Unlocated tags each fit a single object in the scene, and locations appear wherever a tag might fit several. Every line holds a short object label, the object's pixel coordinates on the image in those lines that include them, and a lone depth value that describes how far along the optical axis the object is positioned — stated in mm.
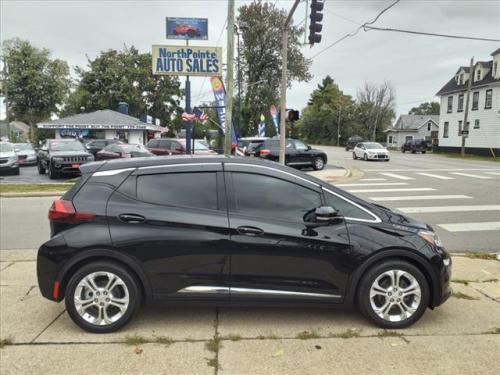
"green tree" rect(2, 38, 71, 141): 52062
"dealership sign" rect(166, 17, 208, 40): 20484
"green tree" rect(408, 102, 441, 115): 118375
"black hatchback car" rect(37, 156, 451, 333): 3840
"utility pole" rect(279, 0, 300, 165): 16078
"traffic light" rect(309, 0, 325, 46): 14195
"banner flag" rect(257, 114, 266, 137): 42022
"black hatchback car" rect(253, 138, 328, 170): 22220
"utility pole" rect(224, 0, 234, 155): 16703
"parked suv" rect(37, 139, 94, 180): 17797
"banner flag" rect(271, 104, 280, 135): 37938
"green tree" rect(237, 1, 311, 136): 54531
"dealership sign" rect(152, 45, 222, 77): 20141
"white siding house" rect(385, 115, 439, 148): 73625
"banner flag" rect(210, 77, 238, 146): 22922
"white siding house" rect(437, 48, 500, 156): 40469
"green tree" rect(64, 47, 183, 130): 58594
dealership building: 36062
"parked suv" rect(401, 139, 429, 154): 49938
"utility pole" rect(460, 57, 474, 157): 39000
